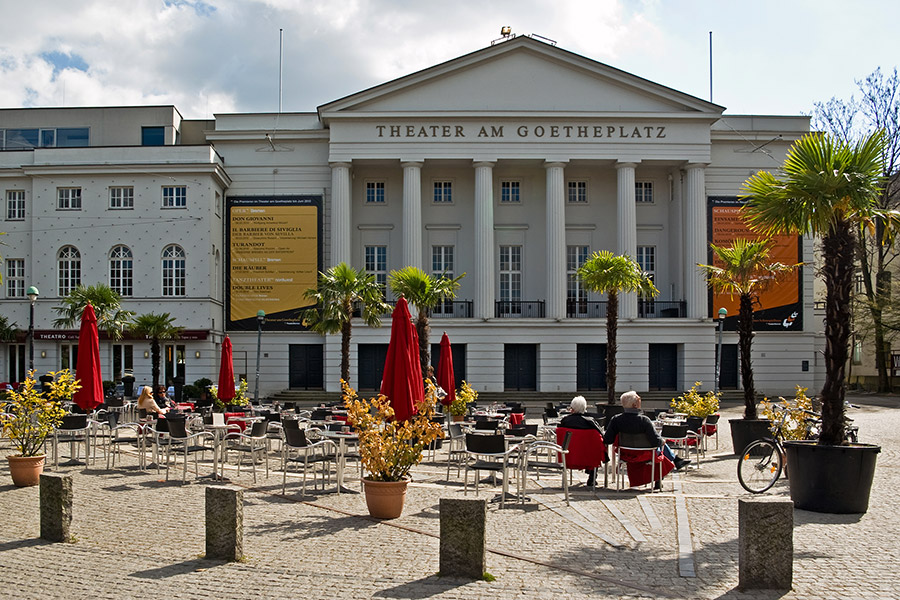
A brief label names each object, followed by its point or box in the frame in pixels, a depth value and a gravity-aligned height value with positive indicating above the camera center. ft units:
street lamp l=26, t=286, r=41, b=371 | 89.04 +2.31
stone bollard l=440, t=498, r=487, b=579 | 25.48 -6.83
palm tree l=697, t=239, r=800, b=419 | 65.36 +3.35
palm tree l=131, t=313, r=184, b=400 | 113.71 -1.37
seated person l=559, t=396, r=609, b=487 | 42.75 -5.41
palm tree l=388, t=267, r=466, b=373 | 91.76 +2.92
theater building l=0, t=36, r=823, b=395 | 128.36 +15.93
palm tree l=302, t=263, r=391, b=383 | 102.32 +2.41
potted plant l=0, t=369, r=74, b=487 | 41.70 -5.52
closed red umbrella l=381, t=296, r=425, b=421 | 38.65 -2.61
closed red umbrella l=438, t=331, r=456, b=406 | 73.20 -5.29
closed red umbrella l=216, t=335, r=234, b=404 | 73.92 -5.70
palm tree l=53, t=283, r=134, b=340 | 110.52 +1.52
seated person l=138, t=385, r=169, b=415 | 61.00 -6.22
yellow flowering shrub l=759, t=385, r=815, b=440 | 45.88 -5.65
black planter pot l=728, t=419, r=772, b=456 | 58.23 -8.12
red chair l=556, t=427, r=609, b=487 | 42.24 -6.81
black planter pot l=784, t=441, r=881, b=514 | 35.63 -7.00
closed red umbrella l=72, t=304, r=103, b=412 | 54.13 -3.29
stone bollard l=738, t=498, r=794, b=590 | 24.31 -6.78
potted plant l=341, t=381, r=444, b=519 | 33.91 -5.51
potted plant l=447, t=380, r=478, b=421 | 75.66 -8.05
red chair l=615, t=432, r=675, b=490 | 41.39 -7.17
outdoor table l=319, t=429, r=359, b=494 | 41.68 -6.44
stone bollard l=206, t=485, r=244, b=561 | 27.37 -6.85
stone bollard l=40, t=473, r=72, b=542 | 30.19 -6.92
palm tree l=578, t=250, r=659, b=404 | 86.28 +3.84
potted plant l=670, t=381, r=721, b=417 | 64.85 -7.07
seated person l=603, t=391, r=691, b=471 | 41.42 -5.36
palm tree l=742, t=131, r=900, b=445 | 38.99 +5.21
